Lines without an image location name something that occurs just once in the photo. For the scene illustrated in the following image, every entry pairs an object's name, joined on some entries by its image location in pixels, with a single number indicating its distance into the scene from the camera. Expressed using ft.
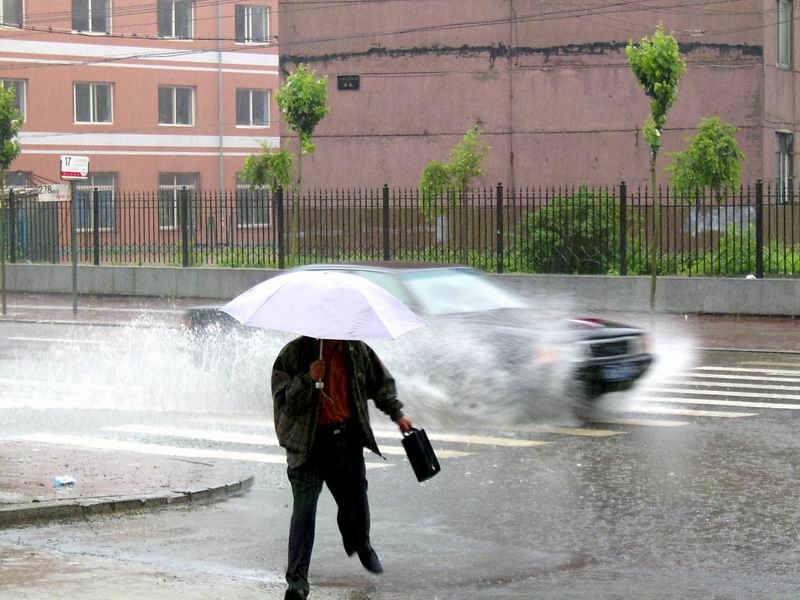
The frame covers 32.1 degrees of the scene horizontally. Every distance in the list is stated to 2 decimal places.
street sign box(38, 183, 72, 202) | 95.91
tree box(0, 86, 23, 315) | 103.40
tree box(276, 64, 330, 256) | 100.58
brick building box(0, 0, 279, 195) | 173.68
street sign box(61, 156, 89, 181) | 86.63
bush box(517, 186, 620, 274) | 88.99
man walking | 23.12
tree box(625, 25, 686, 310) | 82.89
